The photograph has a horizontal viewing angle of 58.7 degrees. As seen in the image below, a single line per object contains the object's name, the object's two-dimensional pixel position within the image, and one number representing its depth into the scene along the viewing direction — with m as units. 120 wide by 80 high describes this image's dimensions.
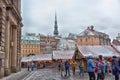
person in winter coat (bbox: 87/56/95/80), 6.22
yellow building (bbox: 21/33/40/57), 62.28
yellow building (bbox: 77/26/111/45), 46.01
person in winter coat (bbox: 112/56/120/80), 6.00
